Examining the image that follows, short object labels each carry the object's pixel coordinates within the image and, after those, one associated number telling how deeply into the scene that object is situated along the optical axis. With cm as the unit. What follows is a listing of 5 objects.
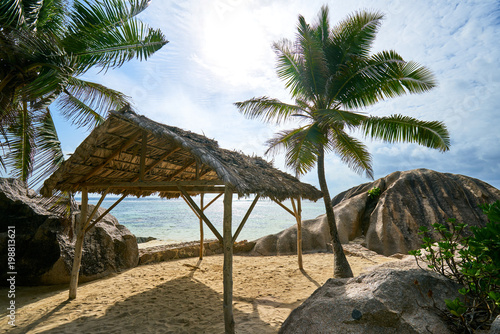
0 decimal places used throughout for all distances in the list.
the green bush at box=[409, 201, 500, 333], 202
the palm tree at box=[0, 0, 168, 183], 538
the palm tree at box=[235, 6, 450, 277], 718
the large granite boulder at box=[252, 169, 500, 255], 1114
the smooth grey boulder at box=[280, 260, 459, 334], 280
